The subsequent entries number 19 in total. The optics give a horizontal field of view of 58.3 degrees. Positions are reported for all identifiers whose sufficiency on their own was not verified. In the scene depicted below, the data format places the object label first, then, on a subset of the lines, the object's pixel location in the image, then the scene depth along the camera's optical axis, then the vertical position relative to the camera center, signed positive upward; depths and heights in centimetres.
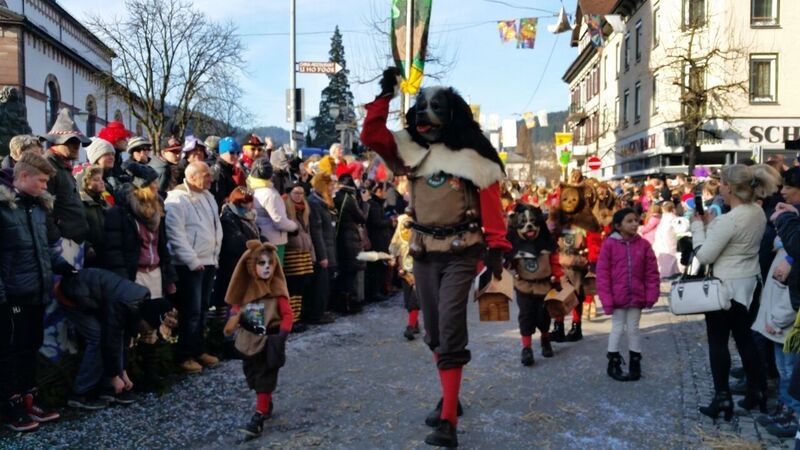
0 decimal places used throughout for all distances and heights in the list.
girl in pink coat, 675 -72
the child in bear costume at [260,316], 536 -83
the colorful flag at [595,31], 3353 +837
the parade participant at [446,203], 508 +3
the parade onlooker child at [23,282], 508 -51
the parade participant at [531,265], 756 -63
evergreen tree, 7219 +1147
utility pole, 1928 +355
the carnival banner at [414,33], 1522 +375
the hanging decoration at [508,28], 3069 +771
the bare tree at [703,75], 2836 +546
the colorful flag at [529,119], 4647 +579
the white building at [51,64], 2959 +688
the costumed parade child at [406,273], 842 -77
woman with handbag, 544 -40
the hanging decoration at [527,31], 3070 +762
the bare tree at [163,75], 2883 +568
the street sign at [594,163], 2764 +171
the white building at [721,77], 2969 +553
